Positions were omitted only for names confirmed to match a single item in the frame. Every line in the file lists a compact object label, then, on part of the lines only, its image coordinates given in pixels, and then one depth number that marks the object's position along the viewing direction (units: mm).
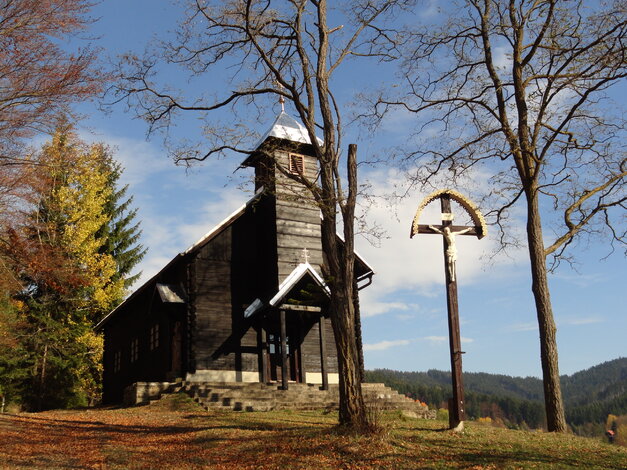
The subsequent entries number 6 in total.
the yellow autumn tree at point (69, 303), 28984
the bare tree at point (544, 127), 14398
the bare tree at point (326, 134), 11664
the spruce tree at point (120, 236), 37281
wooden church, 21172
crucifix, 12031
